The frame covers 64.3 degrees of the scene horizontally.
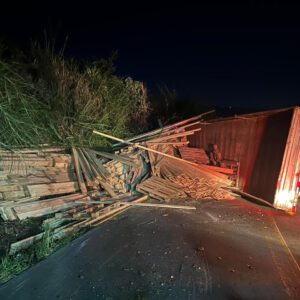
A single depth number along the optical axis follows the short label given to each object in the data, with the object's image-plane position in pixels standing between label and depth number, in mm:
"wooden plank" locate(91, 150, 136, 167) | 5648
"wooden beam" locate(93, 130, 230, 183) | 6095
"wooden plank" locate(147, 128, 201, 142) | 6641
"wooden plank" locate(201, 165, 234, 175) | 6240
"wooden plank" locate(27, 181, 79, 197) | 4316
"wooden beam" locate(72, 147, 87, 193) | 4922
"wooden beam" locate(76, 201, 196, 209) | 4830
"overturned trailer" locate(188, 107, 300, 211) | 4762
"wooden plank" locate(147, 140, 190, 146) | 6447
